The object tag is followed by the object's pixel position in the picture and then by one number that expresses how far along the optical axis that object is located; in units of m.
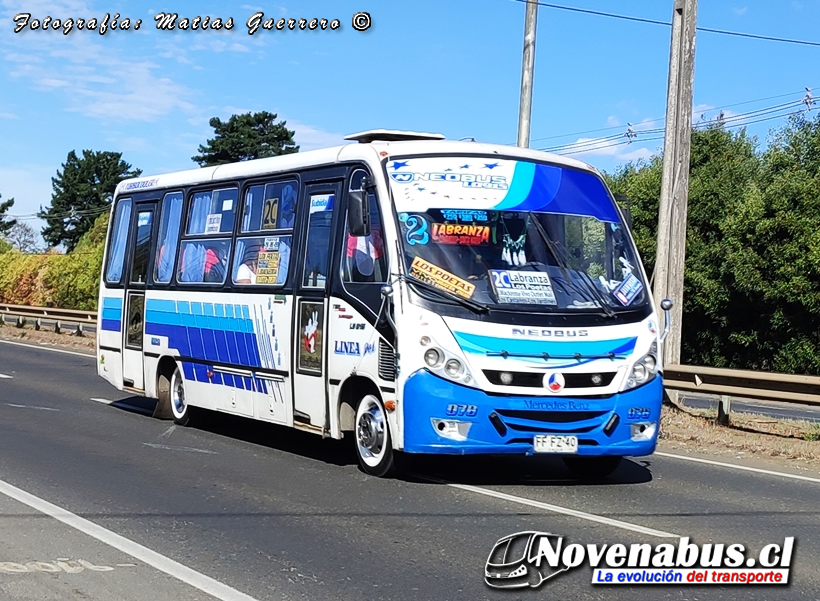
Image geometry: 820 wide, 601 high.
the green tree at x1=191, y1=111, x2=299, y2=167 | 74.56
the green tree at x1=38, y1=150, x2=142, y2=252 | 99.25
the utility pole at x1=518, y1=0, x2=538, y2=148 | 19.36
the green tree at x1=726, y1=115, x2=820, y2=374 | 30.52
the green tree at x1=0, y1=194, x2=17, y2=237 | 104.88
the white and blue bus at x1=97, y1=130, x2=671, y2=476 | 9.77
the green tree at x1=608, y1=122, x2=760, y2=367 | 32.75
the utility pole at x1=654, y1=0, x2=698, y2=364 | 16.86
